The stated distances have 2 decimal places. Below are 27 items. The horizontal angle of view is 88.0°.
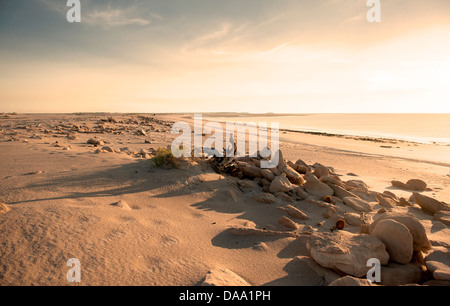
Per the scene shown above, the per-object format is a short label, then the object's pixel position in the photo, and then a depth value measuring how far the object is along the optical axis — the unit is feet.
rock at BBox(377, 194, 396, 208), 17.97
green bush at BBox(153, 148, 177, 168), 18.38
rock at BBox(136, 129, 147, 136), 49.72
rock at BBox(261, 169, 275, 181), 18.97
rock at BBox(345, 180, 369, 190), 21.92
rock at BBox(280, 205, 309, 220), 14.48
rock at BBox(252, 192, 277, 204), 15.98
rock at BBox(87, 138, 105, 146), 29.66
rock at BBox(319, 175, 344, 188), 20.15
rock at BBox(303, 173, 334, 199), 18.34
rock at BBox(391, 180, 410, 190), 24.45
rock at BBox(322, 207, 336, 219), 15.01
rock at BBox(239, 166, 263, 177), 19.72
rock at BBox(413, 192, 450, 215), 17.03
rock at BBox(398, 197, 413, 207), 18.42
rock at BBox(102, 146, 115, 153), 24.93
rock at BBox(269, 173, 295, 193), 17.54
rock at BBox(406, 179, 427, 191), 24.15
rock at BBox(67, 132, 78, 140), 33.96
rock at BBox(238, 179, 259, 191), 17.95
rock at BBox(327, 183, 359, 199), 18.88
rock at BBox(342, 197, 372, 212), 16.58
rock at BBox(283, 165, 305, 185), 19.88
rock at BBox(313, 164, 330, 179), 22.64
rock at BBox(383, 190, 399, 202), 19.80
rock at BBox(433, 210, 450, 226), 15.14
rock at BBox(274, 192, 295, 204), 16.75
